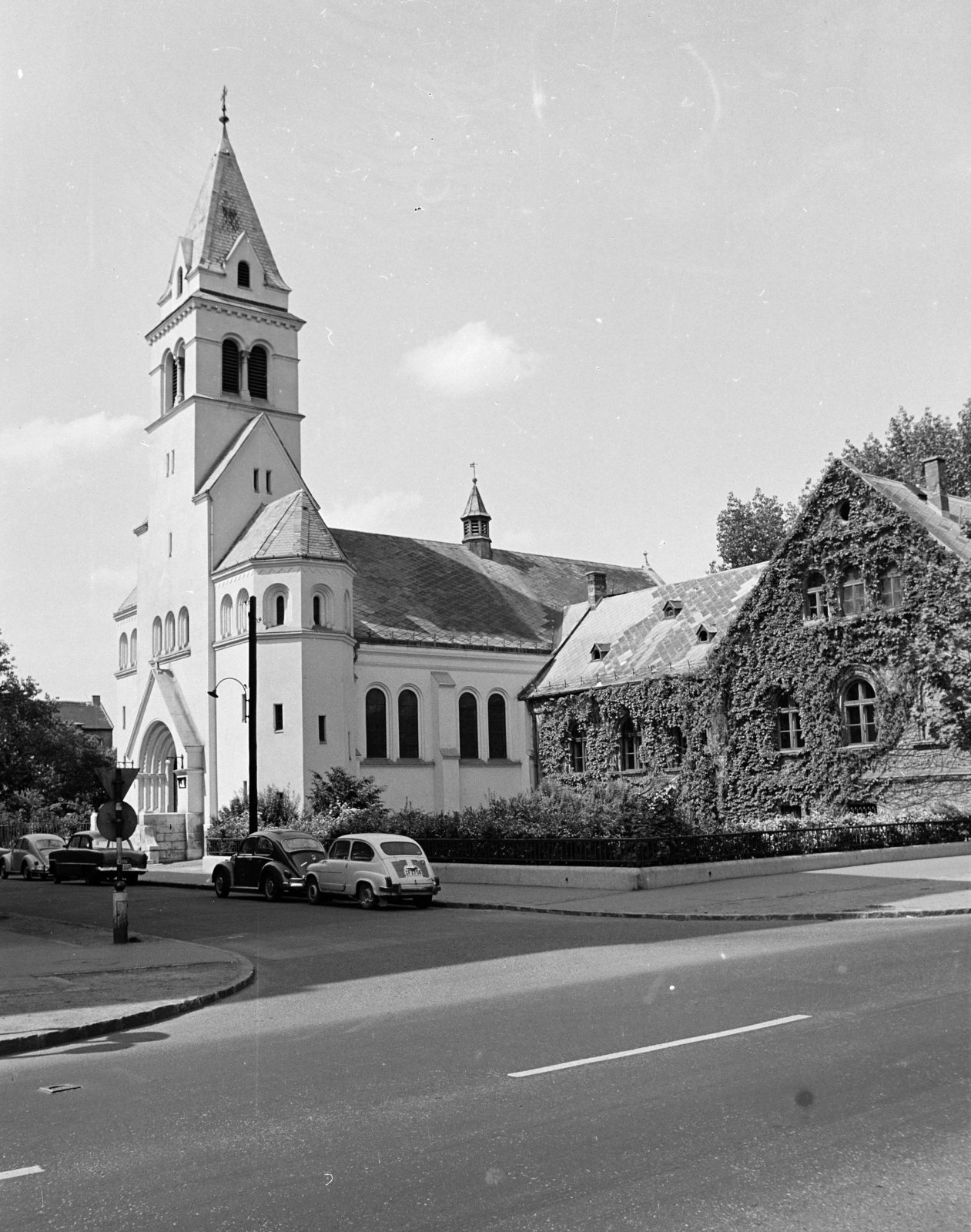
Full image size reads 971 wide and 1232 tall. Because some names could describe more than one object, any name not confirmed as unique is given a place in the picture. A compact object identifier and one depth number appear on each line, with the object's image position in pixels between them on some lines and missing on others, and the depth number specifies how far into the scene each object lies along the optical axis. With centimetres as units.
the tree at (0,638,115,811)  7106
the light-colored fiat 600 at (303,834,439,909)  2283
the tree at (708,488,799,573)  6975
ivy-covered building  3189
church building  4697
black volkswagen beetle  2620
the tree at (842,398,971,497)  5744
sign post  1653
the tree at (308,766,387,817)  3969
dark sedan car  3700
